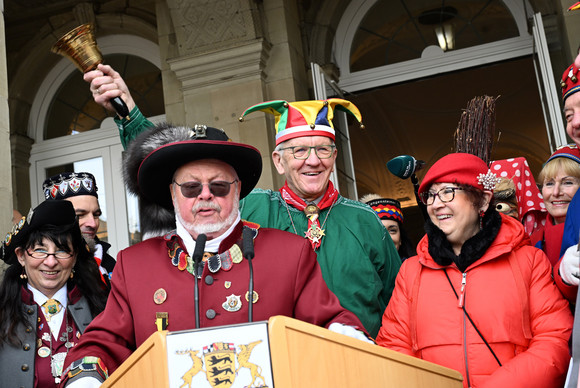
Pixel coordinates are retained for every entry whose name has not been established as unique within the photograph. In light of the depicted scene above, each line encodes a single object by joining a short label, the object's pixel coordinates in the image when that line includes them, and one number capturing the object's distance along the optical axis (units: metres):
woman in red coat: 2.76
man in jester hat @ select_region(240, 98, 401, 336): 3.34
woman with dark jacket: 3.34
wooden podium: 1.74
